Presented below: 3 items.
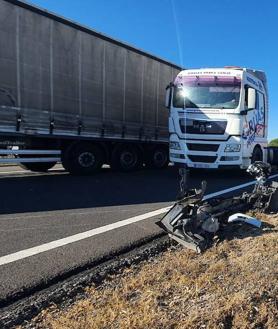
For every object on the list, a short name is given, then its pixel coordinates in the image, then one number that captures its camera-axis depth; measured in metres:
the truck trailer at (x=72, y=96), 9.90
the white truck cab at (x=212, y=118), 11.34
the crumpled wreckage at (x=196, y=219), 4.56
